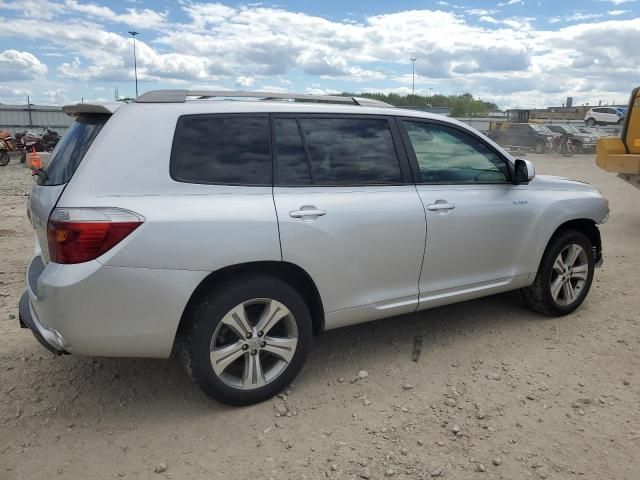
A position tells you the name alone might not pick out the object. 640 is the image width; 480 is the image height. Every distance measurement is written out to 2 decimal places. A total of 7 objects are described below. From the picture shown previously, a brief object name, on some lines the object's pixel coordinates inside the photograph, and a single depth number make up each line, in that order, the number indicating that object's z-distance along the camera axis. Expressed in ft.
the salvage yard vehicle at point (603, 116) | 127.61
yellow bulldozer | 27.99
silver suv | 8.90
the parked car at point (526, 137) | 101.04
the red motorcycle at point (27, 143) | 65.00
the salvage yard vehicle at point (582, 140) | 98.99
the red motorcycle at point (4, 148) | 59.53
